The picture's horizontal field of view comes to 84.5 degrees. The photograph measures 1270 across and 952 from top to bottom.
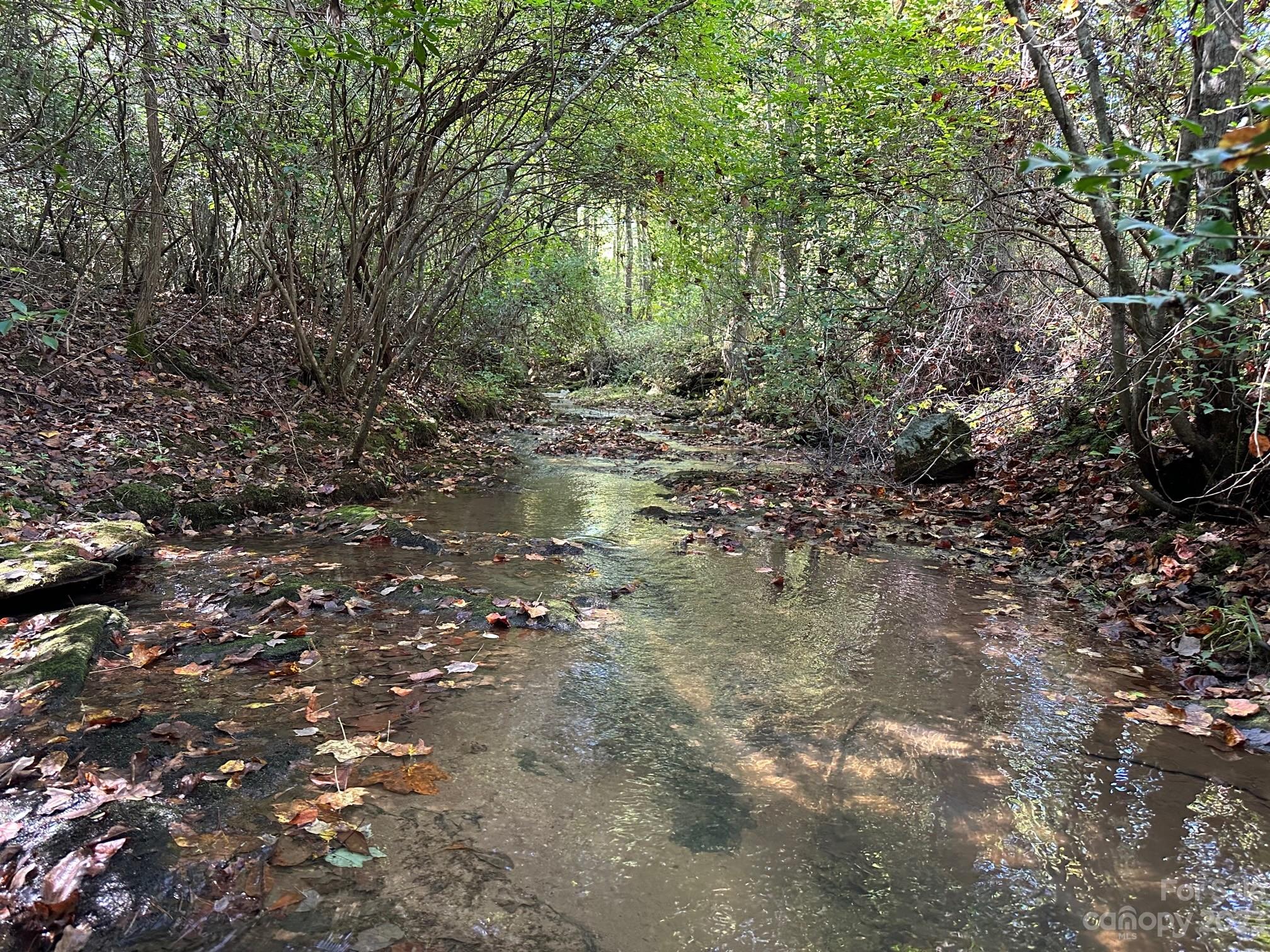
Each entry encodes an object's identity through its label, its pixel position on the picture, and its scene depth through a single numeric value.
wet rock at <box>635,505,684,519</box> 7.93
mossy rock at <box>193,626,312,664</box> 3.76
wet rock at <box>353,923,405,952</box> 1.98
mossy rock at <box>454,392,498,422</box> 14.64
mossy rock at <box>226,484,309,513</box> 6.85
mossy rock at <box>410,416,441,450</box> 10.78
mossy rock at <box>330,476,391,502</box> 7.88
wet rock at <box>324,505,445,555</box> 6.26
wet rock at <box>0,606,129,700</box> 3.24
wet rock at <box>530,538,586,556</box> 6.36
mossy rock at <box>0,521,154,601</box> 4.30
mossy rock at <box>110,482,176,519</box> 6.14
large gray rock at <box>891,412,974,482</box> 8.92
